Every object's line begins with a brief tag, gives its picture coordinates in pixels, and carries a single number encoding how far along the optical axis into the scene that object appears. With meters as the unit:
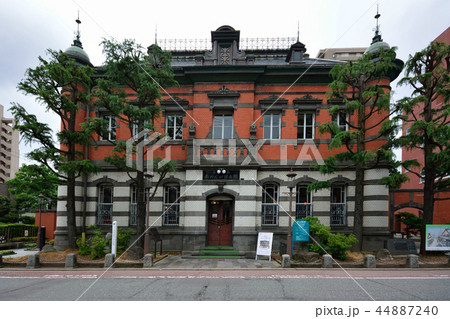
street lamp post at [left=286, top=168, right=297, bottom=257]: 10.68
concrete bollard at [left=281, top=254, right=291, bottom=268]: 9.85
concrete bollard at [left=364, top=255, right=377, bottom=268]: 9.83
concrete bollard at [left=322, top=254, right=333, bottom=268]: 9.76
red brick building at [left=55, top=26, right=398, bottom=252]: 12.95
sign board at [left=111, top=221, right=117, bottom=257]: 10.36
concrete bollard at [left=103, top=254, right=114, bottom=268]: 9.76
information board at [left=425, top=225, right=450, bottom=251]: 10.90
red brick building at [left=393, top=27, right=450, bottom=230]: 13.72
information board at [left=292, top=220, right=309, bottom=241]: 10.88
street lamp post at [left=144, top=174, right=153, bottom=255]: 10.64
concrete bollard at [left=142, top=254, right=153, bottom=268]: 9.88
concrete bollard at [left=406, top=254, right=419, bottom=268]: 9.88
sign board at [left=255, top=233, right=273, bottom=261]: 11.27
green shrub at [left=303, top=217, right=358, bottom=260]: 10.48
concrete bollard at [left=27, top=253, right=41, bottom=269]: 9.92
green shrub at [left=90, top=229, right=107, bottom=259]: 10.69
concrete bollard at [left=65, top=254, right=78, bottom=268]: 9.82
